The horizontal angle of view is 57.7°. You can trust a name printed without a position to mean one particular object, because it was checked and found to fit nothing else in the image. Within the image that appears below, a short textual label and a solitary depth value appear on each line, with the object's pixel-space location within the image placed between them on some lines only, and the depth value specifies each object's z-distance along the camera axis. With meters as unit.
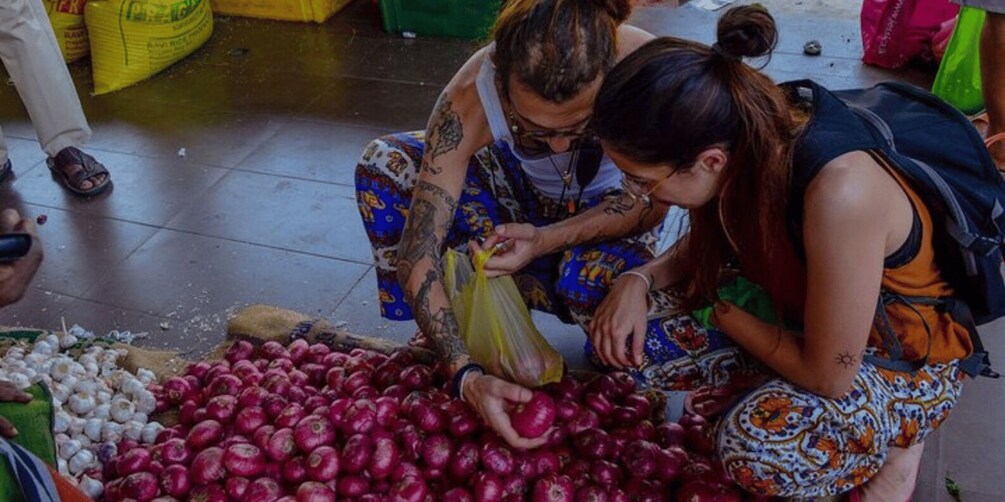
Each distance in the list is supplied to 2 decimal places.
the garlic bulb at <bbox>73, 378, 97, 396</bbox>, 2.16
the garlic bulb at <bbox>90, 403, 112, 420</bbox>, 2.11
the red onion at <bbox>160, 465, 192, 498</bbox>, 1.85
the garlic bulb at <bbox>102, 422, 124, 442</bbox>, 2.05
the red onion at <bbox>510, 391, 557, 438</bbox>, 1.79
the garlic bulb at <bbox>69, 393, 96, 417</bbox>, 2.11
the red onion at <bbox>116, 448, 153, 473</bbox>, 1.92
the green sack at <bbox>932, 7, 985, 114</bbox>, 3.17
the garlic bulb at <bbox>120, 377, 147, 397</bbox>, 2.19
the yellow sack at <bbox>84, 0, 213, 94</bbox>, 4.07
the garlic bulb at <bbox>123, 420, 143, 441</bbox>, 2.06
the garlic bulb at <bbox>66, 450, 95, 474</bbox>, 1.96
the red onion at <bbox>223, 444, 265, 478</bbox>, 1.86
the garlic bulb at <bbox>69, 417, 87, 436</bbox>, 2.05
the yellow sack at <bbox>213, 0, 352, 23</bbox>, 4.68
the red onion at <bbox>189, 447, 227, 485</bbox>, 1.86
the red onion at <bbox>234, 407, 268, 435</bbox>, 1.98
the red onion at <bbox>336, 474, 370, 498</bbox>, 1.82
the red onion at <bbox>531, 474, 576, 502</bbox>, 1.76
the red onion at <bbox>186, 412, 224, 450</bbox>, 1.96
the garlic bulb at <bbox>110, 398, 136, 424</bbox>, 2.10
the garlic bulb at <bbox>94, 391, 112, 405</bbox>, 2.16
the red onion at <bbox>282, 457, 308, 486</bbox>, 1.86
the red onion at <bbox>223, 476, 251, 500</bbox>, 1.82
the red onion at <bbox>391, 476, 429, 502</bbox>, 1.78
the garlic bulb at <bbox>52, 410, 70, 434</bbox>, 2.03
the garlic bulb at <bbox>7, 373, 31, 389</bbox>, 2.07
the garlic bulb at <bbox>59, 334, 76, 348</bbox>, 2.39
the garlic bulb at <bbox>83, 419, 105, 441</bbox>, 2.05
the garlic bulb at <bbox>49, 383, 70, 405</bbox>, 2.13
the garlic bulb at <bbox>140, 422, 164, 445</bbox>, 2.06
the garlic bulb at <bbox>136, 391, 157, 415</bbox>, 2.16
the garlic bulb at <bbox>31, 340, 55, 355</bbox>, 2.32
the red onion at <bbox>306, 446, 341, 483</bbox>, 1.84
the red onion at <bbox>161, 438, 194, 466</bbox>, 1.93
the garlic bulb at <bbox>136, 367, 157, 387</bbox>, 2.26
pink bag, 3.56
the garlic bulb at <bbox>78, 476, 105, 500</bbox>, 1.89
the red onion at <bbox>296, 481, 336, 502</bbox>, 1.78
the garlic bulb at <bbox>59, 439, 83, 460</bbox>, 1.97
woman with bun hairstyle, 1.43
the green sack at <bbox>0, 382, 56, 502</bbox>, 1.74
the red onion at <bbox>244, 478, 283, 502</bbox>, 1.80
